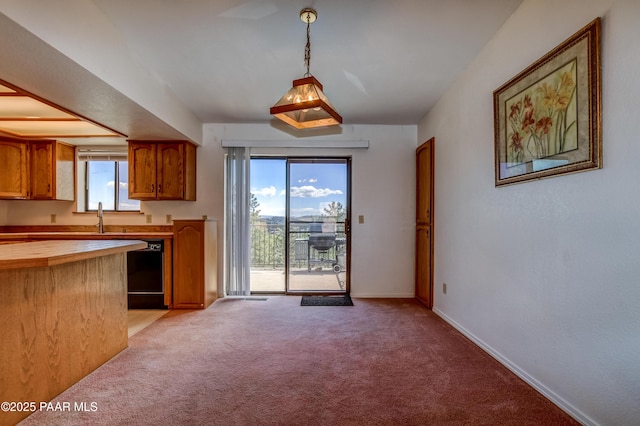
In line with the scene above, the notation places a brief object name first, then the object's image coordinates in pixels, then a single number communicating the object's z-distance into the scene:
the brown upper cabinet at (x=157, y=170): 4.01
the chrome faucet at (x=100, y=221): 4.15
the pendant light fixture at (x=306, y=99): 2.02
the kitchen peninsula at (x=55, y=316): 1.66
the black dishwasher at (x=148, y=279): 3.76
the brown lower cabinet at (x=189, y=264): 3.76
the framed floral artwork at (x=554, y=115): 1.53
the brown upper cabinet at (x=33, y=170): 4.11
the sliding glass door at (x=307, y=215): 4.45
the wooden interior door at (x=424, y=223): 3.77
